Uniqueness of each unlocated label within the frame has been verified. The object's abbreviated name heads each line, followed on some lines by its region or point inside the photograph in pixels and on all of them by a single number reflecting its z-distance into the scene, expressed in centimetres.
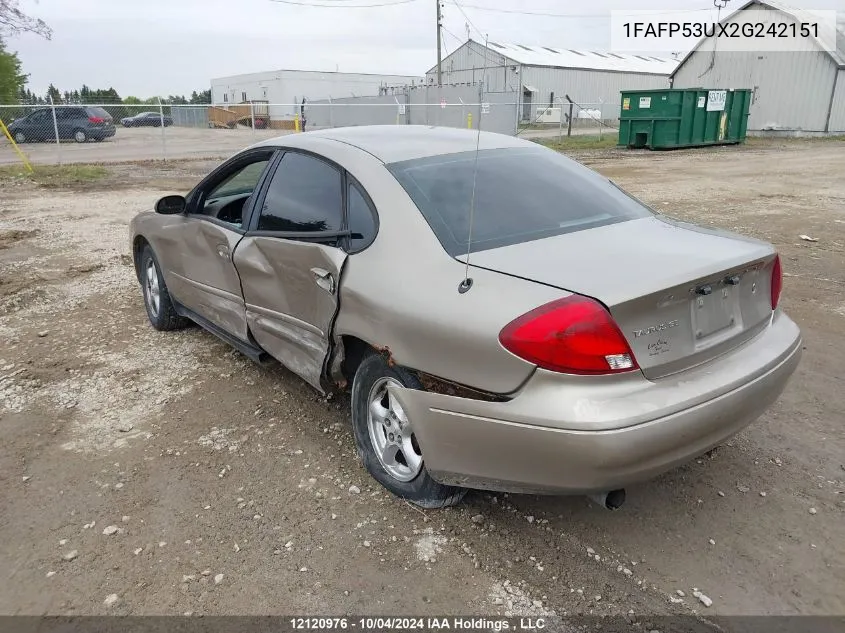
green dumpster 2319
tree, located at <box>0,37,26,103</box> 3941
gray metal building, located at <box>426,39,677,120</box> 4509
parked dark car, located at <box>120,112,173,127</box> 3488
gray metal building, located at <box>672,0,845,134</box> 2859
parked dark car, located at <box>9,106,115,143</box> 2573
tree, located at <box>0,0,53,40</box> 2130
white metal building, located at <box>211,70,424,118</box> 5481
